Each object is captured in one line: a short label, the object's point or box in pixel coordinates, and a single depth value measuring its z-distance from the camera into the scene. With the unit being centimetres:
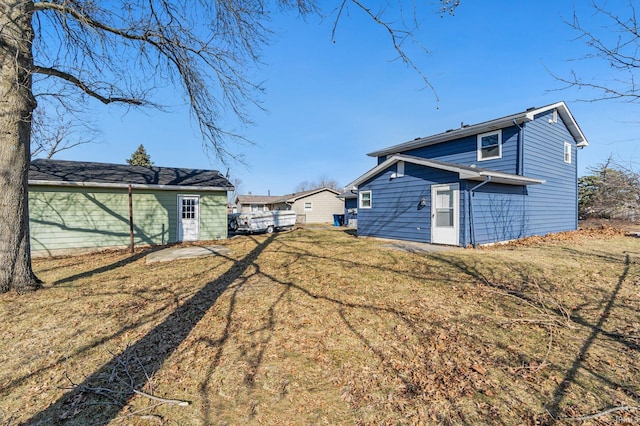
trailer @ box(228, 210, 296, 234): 1659
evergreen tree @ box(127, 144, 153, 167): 3669
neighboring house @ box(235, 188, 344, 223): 3291
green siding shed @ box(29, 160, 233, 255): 1016
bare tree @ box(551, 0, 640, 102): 267
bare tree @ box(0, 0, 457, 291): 523
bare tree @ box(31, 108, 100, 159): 1939
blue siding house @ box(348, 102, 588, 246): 993
